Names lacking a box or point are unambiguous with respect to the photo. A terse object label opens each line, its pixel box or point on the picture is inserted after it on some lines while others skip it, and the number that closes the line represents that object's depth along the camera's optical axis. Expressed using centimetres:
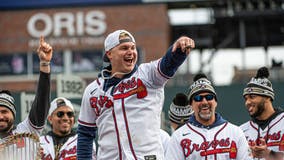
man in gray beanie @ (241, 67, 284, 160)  1461
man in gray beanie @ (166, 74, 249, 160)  1305
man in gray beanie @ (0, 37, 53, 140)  1225
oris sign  5735
